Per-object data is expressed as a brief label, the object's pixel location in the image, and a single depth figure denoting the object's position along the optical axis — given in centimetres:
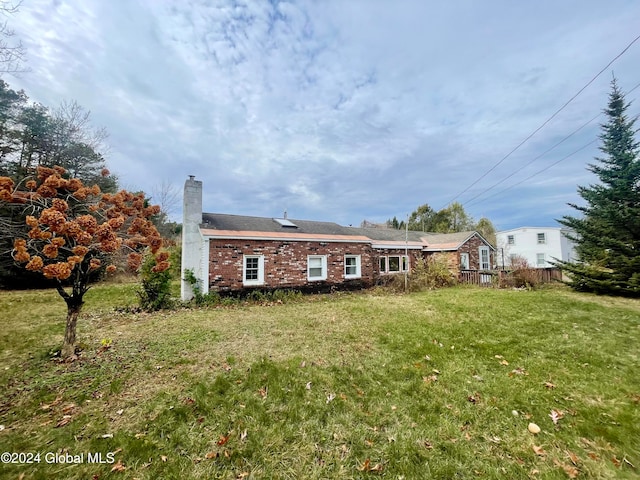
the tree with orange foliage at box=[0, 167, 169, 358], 425
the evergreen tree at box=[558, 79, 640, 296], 1204
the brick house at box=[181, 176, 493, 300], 1159
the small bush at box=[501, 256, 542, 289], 1436
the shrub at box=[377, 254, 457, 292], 1501
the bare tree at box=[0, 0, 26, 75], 631
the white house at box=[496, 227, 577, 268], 2631
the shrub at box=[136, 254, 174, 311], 1003
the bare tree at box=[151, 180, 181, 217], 2384
